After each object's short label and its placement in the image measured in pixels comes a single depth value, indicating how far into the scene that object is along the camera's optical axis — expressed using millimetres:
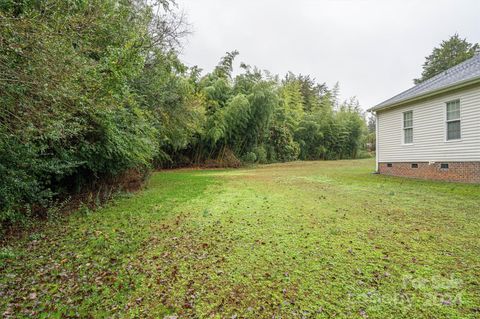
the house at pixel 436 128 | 5750
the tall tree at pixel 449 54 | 21216
